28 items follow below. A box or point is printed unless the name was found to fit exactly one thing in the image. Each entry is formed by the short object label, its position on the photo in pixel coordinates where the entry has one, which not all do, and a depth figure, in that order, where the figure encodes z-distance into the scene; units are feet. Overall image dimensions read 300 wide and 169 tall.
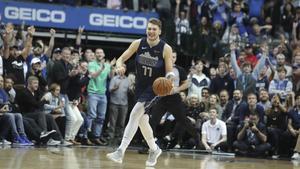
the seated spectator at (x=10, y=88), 58.54
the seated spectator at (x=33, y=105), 58.95
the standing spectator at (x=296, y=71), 65.00
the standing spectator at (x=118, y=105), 65.46
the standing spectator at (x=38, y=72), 61.36
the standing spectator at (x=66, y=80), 62.39
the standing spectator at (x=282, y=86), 63.98
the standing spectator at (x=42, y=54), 62.90
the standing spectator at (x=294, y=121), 60.75
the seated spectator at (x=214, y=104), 63.52
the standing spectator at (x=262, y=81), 66.04
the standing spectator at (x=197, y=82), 65.98
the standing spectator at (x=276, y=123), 61.36
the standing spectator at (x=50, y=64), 62.64
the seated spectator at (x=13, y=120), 57.11
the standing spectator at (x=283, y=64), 66.54
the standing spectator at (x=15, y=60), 60.03
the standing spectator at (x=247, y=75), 65.16
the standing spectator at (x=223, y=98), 64.28
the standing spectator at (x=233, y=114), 62.54
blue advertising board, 78.54
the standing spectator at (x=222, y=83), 66.54
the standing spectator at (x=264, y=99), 62.59
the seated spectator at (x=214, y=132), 61.31
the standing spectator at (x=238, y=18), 81.20
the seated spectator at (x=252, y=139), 61.00
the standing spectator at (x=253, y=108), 61.31
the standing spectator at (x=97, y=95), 64.39
